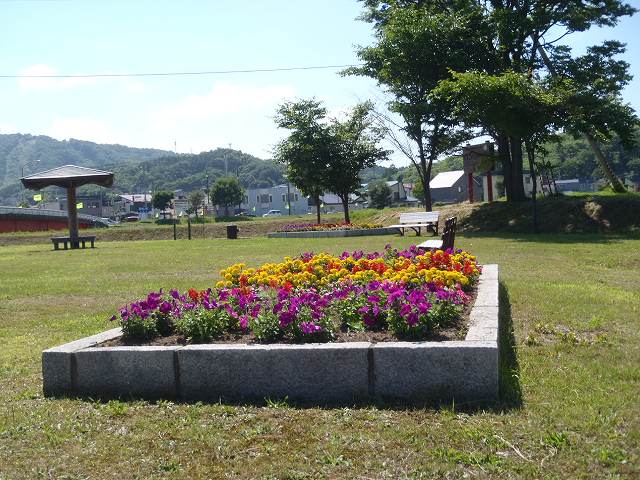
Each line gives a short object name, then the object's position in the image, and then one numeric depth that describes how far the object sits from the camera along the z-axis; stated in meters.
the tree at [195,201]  100.75
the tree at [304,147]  34.09
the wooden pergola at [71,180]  28.22
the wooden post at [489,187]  41.95
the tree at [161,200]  95.38
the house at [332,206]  101.49
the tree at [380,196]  79.75
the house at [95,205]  134.75
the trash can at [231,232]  32.53
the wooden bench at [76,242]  27.86
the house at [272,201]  121.31
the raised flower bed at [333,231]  27.89
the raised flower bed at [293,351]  4.58
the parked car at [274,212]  111.54
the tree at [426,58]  27.25
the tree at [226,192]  95.94
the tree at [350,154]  34.31
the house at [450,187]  97.88
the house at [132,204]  129.52
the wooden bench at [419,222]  26.41
